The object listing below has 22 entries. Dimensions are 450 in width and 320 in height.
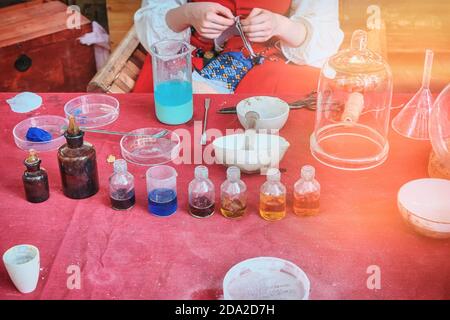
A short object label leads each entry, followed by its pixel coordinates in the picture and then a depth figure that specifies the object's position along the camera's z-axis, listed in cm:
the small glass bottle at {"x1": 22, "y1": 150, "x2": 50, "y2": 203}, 134
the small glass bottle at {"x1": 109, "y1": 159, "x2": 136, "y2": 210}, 134
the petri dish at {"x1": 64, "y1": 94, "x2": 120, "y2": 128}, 170
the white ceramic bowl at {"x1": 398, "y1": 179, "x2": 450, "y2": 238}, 123
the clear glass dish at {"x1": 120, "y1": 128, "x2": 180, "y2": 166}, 153
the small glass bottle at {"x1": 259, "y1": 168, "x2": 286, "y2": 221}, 131
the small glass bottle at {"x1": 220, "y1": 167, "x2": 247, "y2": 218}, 132
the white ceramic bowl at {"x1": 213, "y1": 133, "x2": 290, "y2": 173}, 143
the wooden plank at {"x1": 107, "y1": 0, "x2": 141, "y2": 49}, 298
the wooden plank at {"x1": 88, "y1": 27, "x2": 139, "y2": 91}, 225
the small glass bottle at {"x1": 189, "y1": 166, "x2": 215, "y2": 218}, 132
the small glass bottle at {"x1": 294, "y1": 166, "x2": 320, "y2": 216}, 132
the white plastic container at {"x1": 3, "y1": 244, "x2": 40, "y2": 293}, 111
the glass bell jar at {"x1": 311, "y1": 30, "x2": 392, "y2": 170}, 154
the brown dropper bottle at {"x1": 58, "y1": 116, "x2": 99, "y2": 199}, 134
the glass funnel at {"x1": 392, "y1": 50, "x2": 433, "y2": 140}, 161
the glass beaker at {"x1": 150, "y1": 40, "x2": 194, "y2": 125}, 165
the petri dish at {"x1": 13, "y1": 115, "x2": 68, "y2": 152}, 157
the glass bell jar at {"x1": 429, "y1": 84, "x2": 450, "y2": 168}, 141
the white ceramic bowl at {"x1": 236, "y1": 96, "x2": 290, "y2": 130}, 160
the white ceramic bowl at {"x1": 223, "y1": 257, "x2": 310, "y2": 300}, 112
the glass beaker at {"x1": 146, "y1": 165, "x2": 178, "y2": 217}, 132
